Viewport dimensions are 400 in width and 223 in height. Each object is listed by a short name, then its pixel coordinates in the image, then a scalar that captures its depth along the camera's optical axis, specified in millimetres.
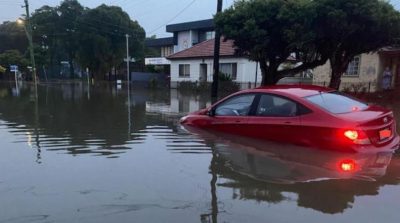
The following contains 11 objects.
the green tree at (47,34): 60500
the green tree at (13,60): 64375
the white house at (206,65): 32375
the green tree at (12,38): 80500
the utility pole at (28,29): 33000
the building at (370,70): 25398
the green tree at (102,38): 54750
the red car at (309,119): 6602
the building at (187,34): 46594
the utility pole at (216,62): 20656
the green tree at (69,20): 57844
